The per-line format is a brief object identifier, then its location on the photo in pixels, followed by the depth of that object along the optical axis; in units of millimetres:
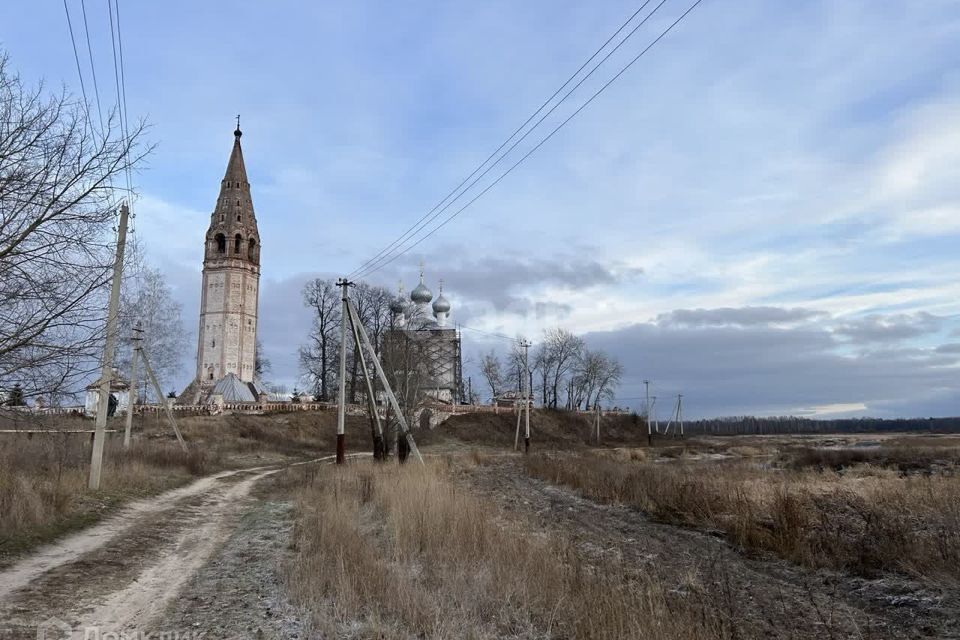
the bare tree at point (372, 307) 57156
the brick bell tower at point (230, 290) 61469
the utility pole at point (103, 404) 12922
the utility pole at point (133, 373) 21797
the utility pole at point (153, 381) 23291
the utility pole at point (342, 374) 24109
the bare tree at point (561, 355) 80000
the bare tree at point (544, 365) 79812
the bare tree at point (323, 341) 58188
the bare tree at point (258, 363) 66219
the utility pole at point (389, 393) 22781
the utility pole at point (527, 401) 41906
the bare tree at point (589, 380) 81188
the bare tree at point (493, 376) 80938
